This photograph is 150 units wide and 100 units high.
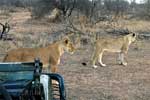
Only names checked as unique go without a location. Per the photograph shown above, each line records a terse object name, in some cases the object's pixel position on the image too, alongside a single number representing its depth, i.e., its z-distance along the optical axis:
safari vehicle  3.38
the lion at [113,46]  12.95
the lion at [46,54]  9.32
